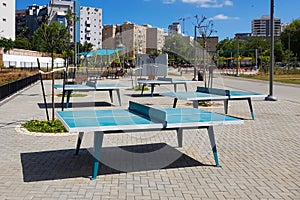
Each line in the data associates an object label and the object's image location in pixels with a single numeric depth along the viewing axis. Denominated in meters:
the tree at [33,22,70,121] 9.89
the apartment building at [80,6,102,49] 109.19
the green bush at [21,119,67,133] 8.44
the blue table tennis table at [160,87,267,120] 10.45
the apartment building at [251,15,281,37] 133.74
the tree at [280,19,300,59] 78.19
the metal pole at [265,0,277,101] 15.85
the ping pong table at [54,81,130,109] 13.38
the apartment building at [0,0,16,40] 71.31
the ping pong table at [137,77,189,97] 16.91
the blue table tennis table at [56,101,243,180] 5.20
